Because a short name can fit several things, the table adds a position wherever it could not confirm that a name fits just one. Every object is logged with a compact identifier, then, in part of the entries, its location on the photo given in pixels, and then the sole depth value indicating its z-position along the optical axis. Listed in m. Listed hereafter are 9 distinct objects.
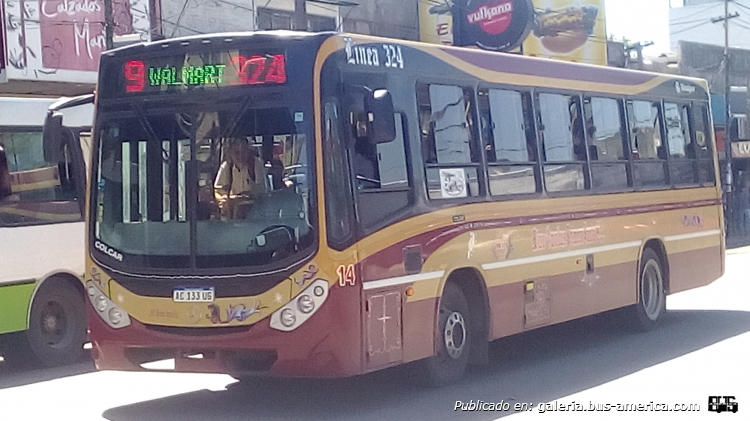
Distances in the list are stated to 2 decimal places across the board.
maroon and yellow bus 8.96
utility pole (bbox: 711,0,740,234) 43.69
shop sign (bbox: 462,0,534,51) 33.78
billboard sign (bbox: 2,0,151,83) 21.47
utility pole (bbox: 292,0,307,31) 28.73
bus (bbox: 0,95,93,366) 12.84
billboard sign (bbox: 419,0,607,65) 33.81
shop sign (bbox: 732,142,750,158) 45.22
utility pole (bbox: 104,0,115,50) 19.66
